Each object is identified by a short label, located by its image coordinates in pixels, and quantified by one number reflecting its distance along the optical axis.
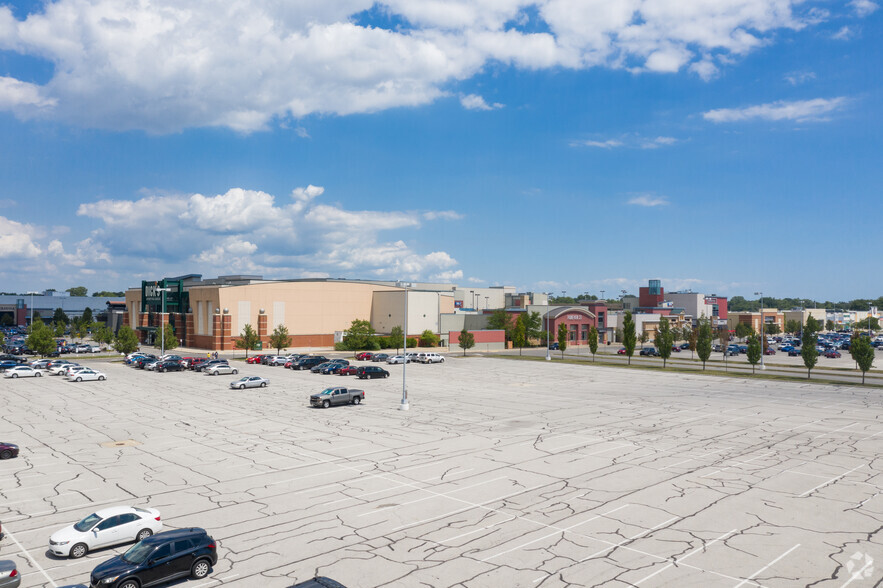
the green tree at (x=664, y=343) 75.62
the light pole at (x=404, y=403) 41.44
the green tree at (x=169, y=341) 89.25
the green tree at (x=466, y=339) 99.94
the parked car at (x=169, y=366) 68.19
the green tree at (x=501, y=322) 121.88
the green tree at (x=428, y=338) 112.19
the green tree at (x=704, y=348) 71.31
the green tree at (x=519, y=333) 119.25
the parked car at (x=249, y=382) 53.00
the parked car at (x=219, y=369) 65.26
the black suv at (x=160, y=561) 14.58
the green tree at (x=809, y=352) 63.34
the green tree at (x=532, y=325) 121.62
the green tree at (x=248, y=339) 85.75
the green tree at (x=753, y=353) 70.62
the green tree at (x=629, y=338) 81.94
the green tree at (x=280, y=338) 87.38
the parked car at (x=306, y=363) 70.81
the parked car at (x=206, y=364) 67.11
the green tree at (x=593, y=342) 87.09
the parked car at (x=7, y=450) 27.64
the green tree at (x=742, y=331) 156.00
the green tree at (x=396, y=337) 104.19
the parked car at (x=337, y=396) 42.75
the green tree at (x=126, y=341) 83.06
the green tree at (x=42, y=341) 85.62
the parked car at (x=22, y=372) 61.56
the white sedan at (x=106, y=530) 16.86
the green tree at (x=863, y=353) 60.84
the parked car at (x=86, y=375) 58.47
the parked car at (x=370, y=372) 61.38
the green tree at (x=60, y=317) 179.88
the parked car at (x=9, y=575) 14.41
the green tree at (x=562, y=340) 96.05
